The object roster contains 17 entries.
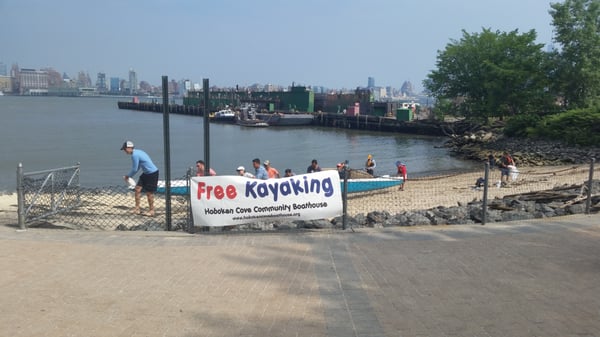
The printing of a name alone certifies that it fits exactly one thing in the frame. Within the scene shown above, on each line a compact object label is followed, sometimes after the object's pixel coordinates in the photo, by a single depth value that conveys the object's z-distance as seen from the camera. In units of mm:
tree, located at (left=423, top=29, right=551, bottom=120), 46625
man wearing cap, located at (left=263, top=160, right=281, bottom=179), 14526
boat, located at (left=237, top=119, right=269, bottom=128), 85162
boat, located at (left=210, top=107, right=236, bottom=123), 94125
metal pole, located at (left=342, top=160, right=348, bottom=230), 8454
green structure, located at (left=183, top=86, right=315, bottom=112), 106562
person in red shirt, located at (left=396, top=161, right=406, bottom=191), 20083
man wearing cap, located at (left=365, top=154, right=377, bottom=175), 20906
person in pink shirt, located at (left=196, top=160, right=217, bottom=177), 12031
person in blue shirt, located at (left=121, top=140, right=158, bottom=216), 10711
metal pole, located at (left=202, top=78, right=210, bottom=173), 8656
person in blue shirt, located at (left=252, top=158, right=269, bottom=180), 11867
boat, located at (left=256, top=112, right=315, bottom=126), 86312
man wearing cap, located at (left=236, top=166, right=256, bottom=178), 12736
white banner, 8305
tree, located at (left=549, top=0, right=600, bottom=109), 42000
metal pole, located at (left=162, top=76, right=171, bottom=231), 8578
